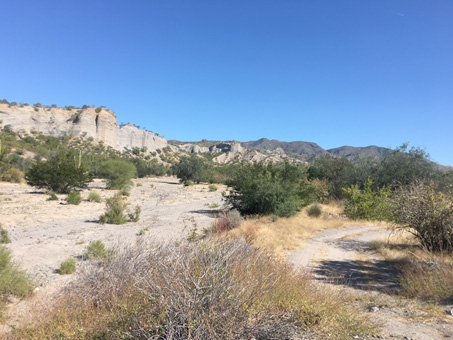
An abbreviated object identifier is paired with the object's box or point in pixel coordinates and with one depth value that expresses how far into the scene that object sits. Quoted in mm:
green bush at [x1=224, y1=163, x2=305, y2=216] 17578
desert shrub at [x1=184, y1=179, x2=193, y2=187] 47794
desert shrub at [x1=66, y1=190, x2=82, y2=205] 22192
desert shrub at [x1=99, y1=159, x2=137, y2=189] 34531
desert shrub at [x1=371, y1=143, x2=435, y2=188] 24812
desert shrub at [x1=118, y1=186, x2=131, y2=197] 29805
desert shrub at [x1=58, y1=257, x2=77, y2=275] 7730
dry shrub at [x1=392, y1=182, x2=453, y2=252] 8516
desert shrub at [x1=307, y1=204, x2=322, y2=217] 20022
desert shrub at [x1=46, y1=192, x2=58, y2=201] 23022
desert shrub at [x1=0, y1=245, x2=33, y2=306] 5861
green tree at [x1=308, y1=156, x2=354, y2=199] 29761
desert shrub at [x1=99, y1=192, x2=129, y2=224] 16297
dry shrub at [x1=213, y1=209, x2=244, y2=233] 12099
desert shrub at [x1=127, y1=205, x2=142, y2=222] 17209
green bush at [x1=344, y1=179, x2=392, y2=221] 19547
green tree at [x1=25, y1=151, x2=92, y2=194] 26250
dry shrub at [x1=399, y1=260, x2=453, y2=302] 5777
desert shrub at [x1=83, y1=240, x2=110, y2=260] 8414
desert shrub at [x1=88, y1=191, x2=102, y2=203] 24594
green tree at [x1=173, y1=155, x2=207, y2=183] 53500
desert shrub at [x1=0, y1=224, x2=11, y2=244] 10738
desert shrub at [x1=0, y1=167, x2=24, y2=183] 33778
